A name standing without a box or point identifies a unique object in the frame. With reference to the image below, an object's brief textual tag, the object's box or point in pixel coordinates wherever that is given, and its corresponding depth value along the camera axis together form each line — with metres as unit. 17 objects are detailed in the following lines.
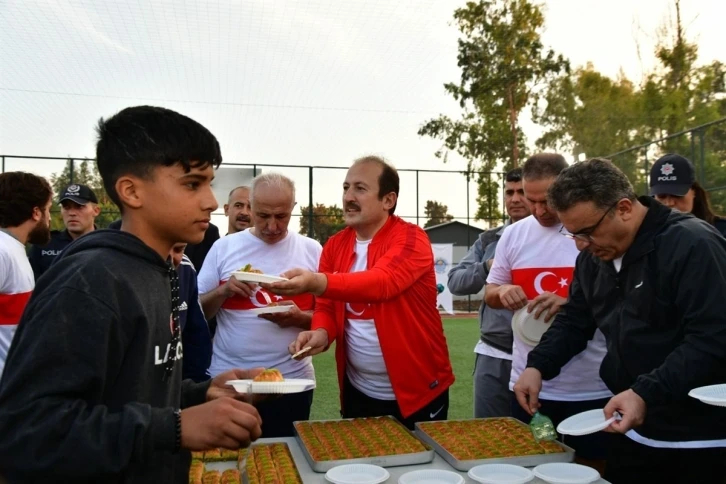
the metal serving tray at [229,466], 2.04
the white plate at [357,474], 1.92
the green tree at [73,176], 15.19
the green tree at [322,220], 16.27
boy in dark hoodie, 1.15
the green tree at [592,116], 30.88
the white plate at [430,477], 1.93
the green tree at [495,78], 24.59
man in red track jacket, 2.83
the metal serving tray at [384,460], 2.07
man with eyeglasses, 1.97
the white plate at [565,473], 1.87
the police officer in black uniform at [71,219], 5.50
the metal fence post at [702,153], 15.25
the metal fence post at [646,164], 19.16
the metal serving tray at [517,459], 2.09
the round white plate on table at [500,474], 1.90
